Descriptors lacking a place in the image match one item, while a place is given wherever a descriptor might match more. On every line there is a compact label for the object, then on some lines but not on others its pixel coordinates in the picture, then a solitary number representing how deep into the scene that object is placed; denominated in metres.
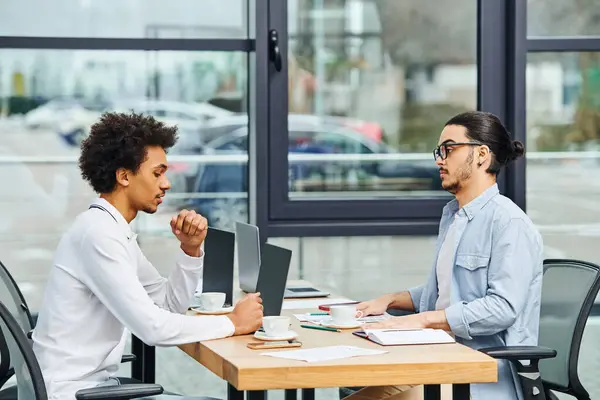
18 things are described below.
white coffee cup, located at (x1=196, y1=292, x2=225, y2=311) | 4.84
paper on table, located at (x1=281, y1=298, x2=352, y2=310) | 5.03
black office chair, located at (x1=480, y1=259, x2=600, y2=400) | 4.78
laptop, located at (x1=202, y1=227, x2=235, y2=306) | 5.06
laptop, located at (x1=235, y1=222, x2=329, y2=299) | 5.40
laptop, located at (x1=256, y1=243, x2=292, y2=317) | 4.22
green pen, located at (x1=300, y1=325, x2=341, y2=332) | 4.30
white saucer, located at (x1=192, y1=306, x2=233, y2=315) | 4.83
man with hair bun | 4.46
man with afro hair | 3.85
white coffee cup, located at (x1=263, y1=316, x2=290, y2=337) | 3.99
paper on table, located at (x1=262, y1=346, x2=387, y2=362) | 3.65
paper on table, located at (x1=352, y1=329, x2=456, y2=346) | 3.93
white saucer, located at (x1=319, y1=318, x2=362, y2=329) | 4.36
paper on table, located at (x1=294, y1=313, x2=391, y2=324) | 4.56
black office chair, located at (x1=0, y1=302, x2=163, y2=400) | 3.55
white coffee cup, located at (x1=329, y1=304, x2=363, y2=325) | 4.39
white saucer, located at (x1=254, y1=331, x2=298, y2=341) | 3.97
